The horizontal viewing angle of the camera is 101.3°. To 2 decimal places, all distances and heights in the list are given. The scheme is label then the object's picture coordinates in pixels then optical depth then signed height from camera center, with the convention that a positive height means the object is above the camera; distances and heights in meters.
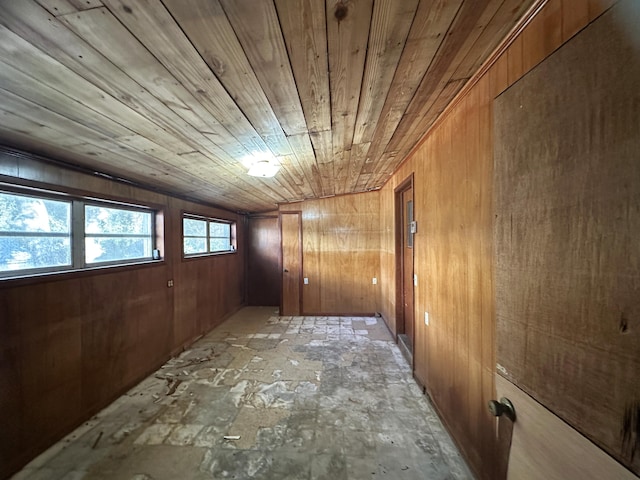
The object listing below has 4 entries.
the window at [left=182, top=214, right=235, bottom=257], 3.87 +0.07
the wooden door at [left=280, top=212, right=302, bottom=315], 5.05 -0.43
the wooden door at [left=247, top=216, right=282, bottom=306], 5.90 -0.52
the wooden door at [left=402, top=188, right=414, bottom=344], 3.22 -0.33
